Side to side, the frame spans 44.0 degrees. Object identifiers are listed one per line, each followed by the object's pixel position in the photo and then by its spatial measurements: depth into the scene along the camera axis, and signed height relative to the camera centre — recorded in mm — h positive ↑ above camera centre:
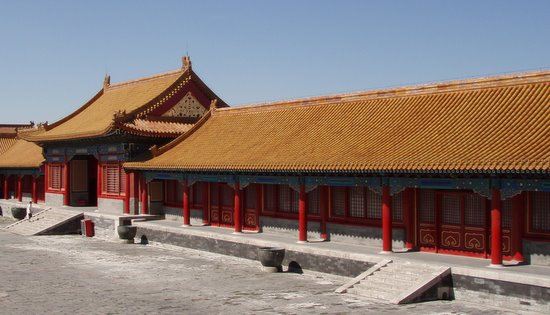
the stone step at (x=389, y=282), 18703 -3204
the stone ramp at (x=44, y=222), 36125 -2813
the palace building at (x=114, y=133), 35094 +1994
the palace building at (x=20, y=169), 47500 +153
